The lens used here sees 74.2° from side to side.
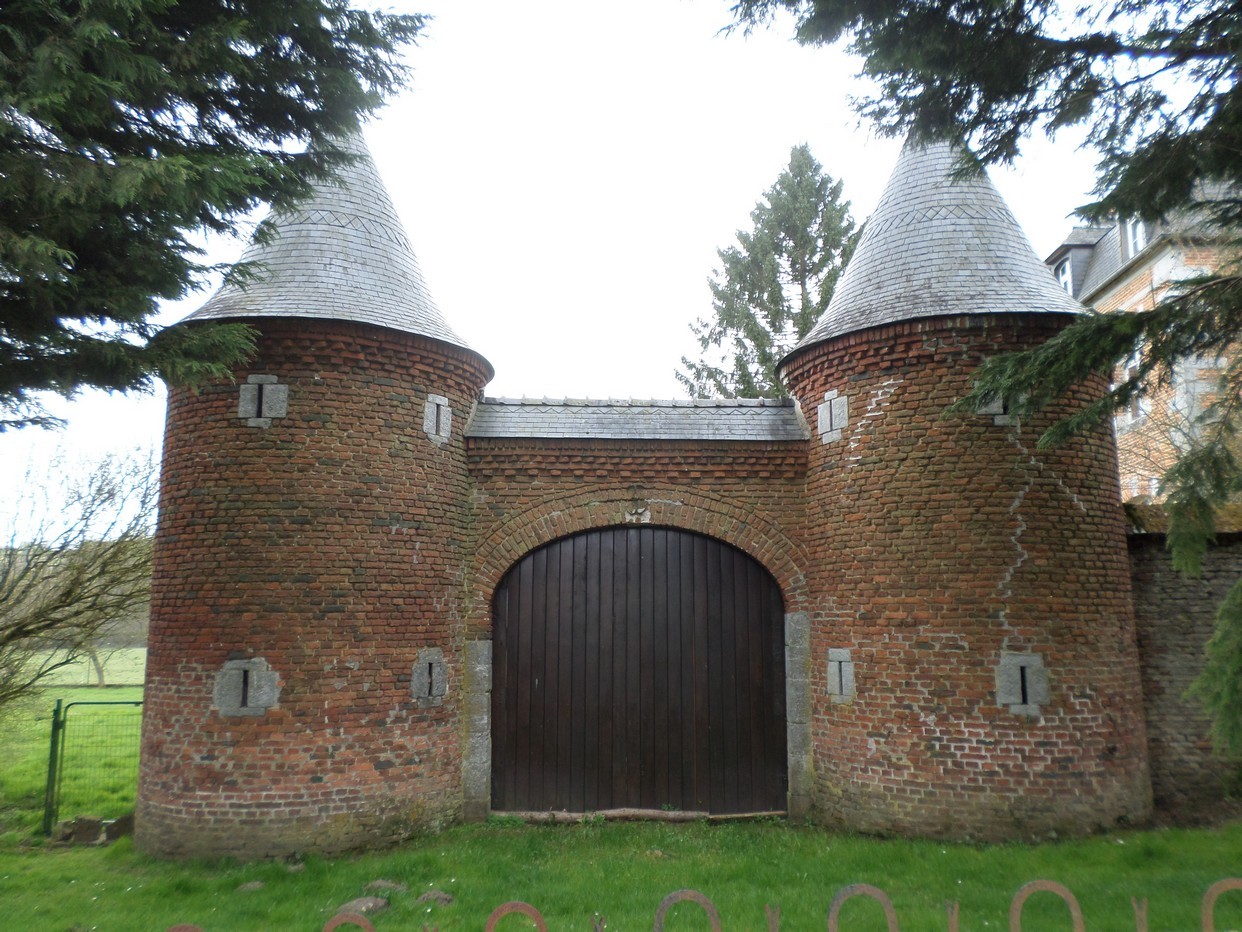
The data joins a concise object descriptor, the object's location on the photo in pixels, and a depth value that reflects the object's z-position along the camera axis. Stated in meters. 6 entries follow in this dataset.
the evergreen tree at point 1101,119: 5.82
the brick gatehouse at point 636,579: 7.64
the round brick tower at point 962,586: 7.59
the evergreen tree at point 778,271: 21.61
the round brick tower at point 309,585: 7.59
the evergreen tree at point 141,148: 4.32
